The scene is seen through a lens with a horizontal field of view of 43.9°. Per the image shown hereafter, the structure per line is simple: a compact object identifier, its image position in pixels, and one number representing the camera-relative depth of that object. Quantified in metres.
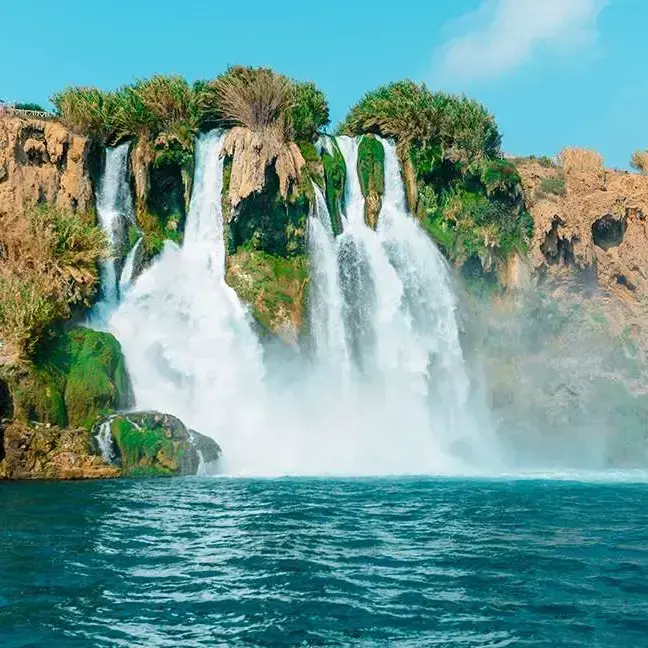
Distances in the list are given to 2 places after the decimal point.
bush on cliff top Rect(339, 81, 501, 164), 34.31
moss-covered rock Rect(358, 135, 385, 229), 32.31
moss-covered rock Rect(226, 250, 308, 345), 28.47
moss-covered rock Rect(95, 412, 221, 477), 21.47
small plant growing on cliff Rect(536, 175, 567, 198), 36.62
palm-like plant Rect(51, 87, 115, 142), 28.98
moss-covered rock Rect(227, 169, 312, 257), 29.84
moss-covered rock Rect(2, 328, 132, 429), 21.67
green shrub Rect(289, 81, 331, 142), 32.28
